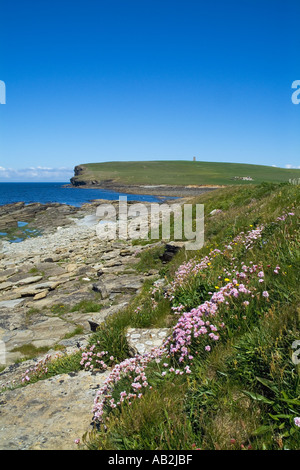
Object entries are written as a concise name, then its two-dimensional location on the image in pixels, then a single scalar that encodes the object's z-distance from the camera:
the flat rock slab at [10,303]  11.84
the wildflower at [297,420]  2.54
